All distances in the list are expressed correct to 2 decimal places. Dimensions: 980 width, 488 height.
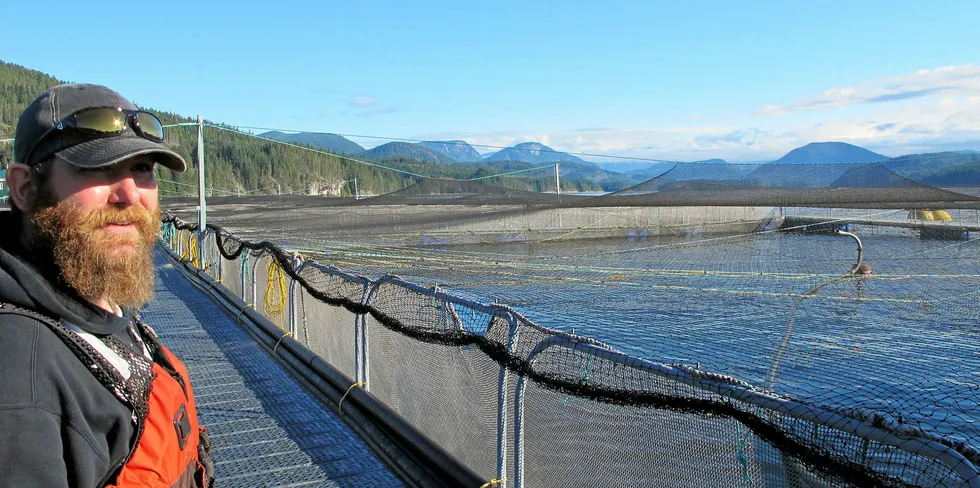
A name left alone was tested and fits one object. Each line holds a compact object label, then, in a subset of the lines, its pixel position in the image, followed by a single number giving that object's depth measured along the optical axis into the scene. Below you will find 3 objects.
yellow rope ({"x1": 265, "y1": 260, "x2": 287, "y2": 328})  7.00
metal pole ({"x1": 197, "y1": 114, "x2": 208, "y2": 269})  12.02
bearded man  1.31
